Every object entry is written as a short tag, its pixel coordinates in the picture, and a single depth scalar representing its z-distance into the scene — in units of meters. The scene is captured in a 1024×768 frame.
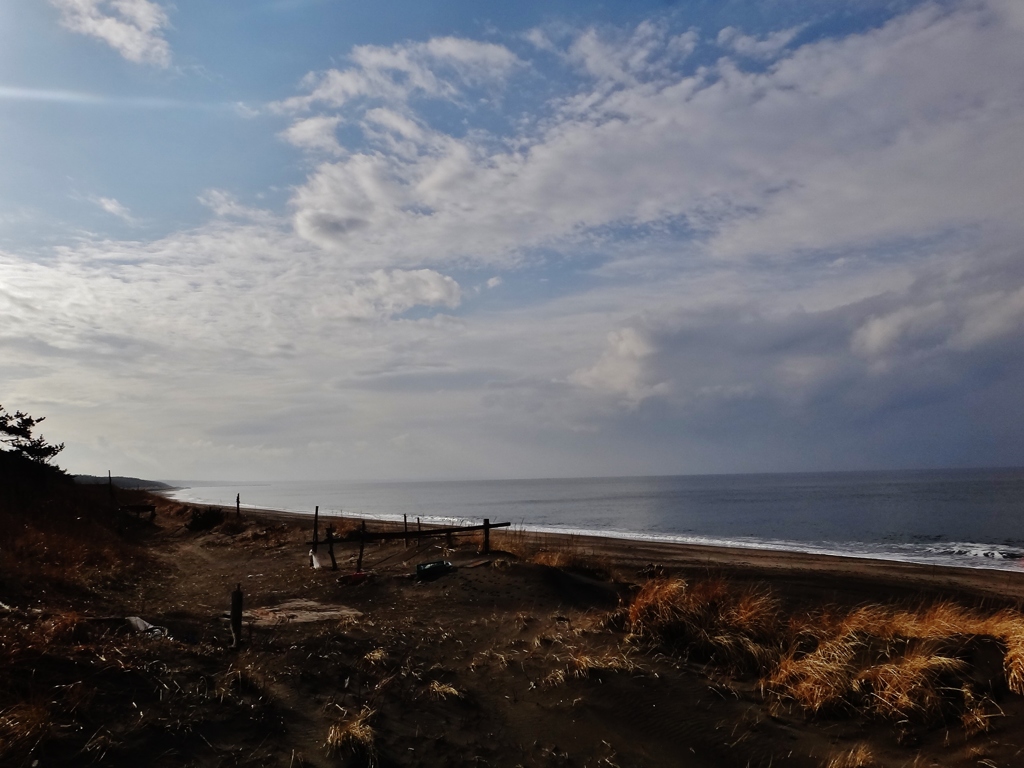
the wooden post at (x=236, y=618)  9.26
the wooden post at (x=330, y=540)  19.08
